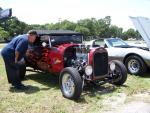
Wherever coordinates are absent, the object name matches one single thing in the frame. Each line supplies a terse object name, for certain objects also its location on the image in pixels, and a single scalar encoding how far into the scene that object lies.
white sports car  5.52
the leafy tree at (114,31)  57.53
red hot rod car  3.99
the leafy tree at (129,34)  60.28
